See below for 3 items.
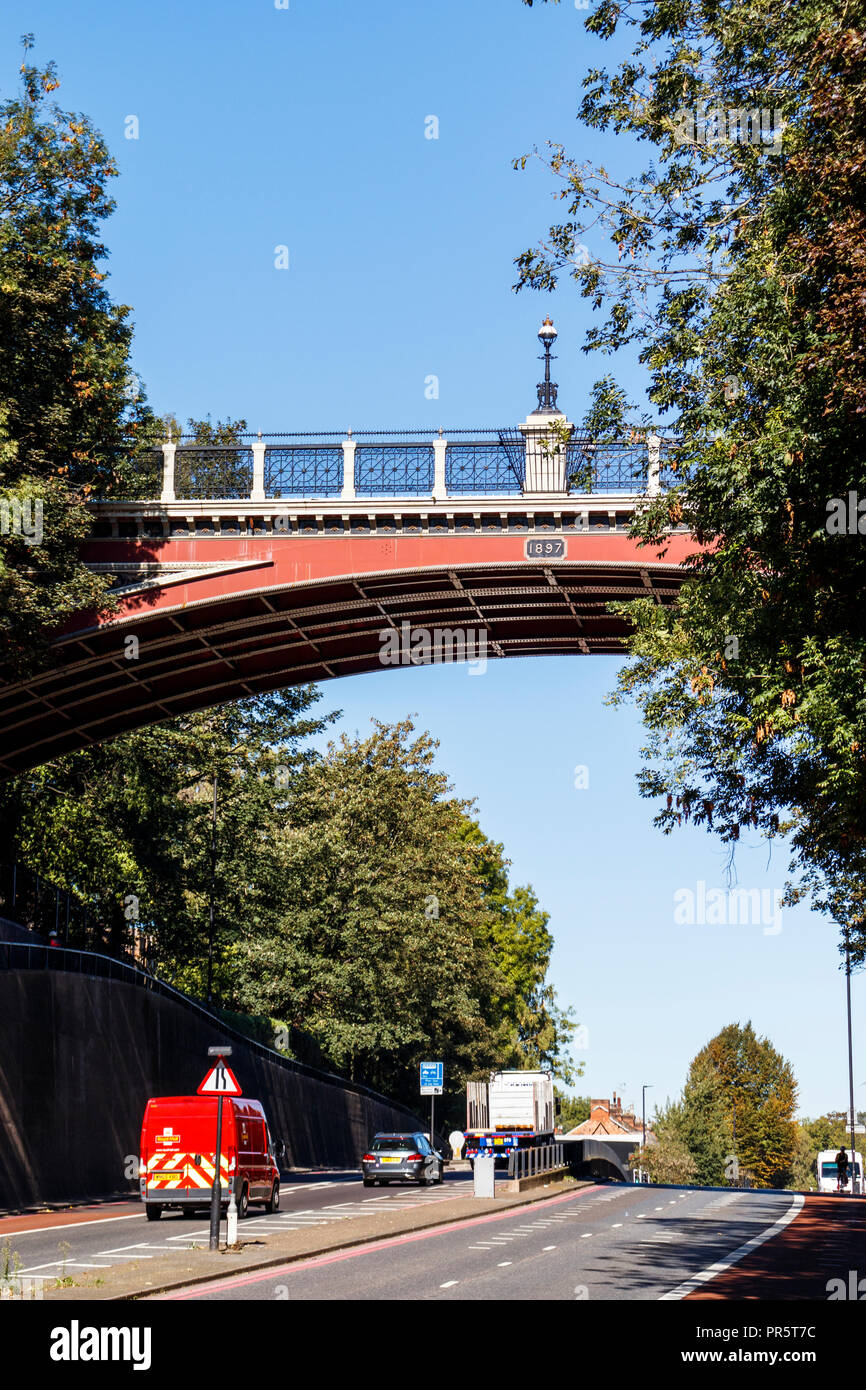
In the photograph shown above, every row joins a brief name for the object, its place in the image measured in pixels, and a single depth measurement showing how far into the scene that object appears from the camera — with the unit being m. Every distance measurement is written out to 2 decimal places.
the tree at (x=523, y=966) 90.06
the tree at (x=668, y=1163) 123.88
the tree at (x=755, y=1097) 148.12
